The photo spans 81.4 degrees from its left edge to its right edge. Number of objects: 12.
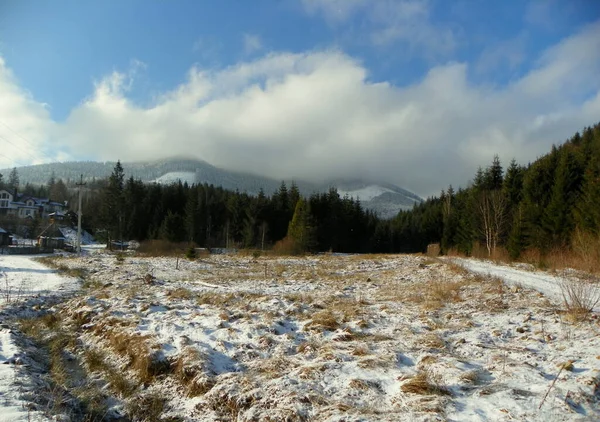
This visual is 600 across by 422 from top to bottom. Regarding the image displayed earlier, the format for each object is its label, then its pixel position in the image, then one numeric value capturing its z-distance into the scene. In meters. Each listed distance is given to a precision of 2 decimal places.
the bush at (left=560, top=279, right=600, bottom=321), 7.85
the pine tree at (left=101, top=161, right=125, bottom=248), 48.69
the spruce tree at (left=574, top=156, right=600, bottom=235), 27.00
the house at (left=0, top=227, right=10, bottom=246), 49.39
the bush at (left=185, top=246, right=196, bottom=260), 32.59
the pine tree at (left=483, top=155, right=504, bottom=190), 54.44
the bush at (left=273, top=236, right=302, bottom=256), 45.74
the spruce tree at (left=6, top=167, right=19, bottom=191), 131.59
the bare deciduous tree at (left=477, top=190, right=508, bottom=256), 41.44
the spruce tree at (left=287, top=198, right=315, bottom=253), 47.70
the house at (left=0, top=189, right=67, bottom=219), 85.50
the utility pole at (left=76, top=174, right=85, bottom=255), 39.40
